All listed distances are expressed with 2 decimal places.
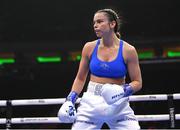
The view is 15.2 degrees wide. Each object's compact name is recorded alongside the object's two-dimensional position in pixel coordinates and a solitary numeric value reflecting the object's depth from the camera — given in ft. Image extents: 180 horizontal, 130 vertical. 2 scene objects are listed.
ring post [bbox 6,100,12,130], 27.90
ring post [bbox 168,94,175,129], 26.83
